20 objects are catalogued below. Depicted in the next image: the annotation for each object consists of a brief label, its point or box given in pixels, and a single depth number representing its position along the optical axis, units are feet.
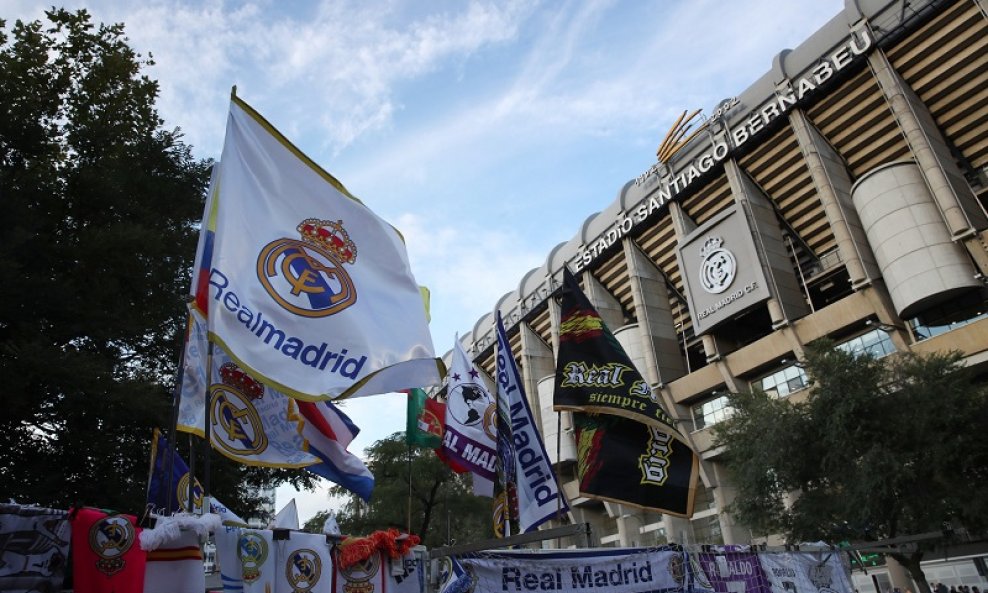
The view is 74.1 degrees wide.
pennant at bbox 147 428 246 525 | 31.17
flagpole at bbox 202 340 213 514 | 16.98
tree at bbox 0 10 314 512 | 40.96
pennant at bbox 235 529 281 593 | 18.60
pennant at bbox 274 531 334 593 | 19.36
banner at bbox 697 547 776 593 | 29.04
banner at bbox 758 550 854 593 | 31.94
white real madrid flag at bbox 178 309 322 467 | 24.34
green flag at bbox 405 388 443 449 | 37.99
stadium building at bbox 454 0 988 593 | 99.14
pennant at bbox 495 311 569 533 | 24.93
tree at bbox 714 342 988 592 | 68.54
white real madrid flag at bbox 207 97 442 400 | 17.25
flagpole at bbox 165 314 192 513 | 17.89
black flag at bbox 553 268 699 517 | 24.44
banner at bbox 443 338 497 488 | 35.65
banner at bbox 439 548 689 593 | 22.80
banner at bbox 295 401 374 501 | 25.80
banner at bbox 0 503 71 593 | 14.35
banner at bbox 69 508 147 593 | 14.90
